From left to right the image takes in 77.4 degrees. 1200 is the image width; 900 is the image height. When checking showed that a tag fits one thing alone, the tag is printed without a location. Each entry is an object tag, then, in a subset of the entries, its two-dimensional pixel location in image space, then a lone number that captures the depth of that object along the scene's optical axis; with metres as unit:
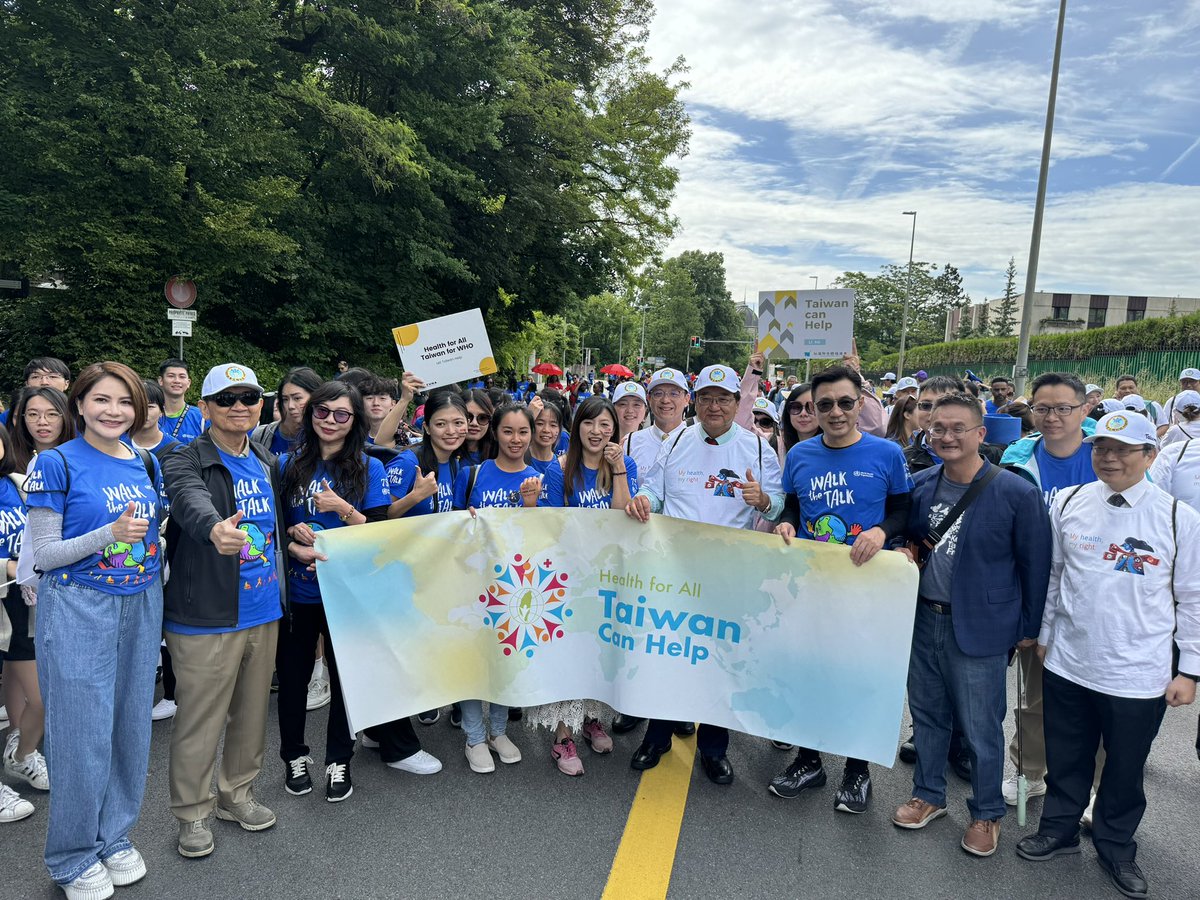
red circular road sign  12.70
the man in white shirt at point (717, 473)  3.97
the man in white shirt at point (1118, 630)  3.04
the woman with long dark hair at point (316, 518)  3.57
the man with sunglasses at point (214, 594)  3.08
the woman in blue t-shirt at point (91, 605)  2.76
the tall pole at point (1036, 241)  14.91
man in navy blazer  3.28
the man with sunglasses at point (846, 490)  3.62
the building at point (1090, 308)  75.75
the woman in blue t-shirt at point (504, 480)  4.05
